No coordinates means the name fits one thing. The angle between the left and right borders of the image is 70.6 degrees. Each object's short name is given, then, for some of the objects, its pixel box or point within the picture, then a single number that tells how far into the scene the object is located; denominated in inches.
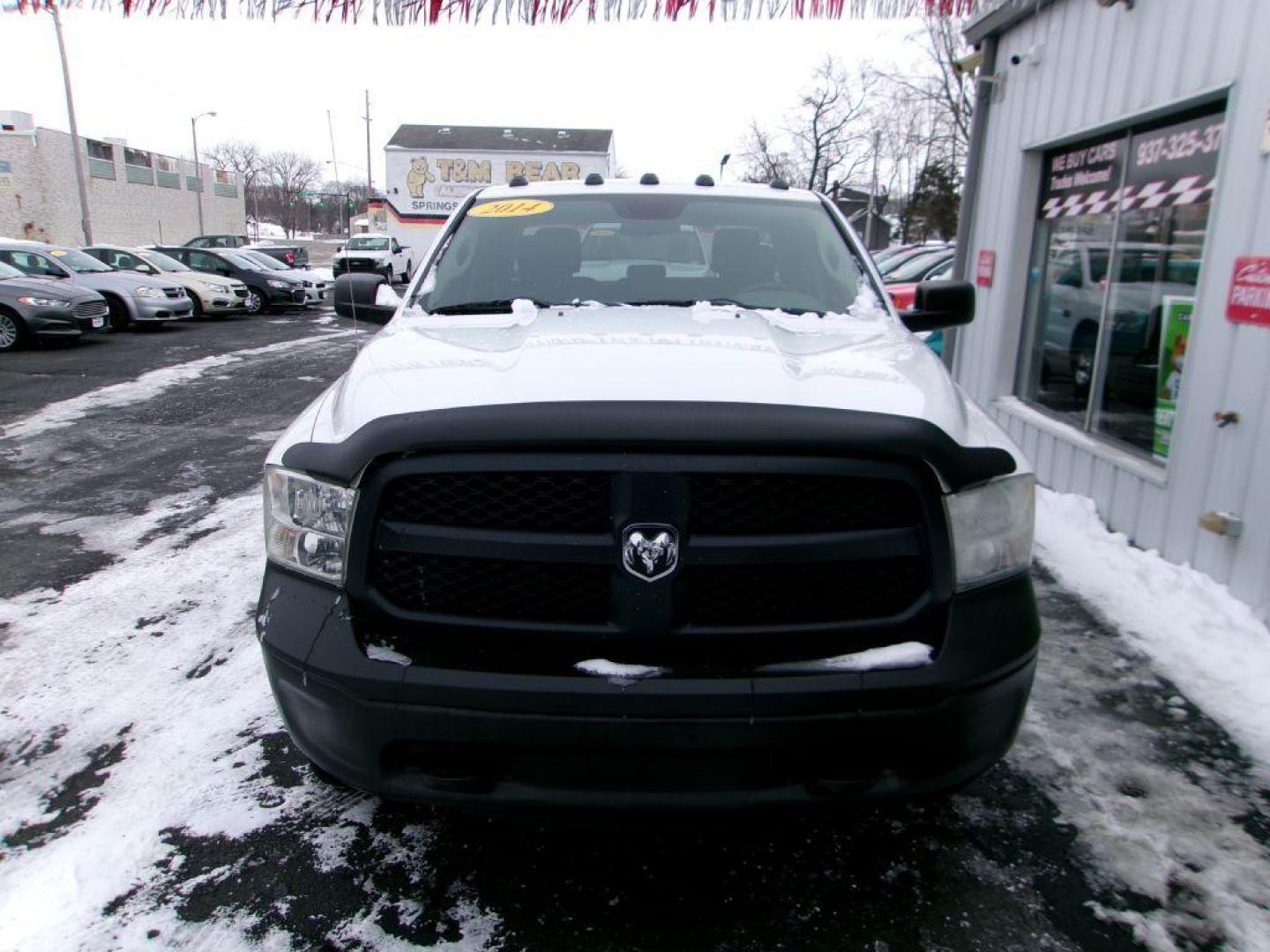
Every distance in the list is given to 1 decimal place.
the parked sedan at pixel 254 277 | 836.0
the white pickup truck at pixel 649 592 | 75.7
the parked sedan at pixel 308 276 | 872.9
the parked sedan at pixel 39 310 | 523.2
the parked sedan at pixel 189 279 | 749.1
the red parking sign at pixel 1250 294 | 158.4
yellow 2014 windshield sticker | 149.7
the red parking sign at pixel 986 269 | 297.0
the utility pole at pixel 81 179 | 1176.3
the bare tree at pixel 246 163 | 3422.7
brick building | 1596.9
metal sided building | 165.5
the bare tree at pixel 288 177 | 3590.1
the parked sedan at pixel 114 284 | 606.2
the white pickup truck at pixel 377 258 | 1168.8
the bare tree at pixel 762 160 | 2079.2
